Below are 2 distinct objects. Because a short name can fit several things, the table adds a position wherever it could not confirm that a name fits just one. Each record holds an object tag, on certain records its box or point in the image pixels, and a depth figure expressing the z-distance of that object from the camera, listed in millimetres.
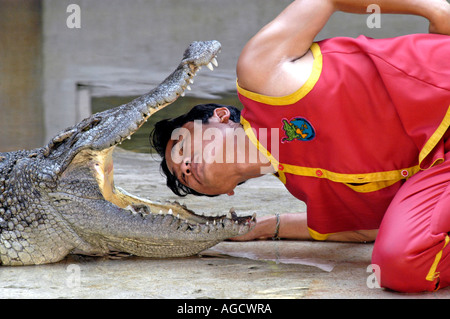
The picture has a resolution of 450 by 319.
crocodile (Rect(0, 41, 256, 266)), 4848
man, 4195
